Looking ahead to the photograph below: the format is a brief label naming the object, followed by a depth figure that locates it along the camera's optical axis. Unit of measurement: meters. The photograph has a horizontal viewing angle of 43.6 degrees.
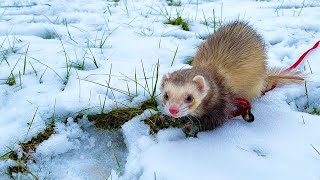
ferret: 0.46
